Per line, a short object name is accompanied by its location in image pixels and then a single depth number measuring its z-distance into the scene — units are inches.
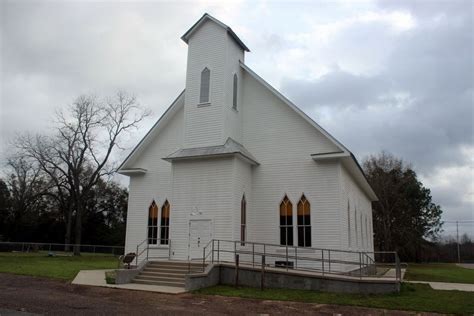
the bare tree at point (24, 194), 2169.0
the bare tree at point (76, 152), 1784.0
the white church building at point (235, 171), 805.2
